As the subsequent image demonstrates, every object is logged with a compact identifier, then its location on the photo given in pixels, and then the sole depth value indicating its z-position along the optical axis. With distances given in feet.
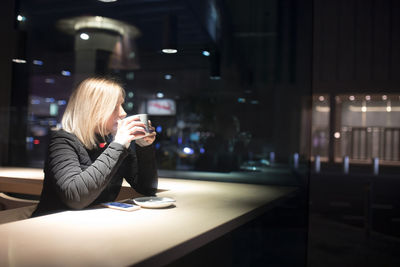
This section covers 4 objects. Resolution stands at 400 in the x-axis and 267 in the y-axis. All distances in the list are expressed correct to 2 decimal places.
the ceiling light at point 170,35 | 7.96
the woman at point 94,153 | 3.86
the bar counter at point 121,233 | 2.29
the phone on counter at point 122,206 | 3.89
